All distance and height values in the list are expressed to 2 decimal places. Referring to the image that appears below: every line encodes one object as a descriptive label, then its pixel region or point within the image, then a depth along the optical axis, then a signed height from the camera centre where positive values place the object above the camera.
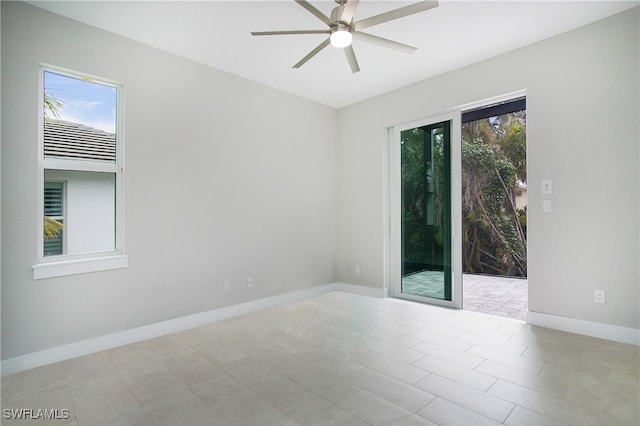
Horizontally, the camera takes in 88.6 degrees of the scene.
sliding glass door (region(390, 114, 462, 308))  4.12 +0.06
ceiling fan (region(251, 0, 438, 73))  2.13 +1.36
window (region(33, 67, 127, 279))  2.78 +0.39
